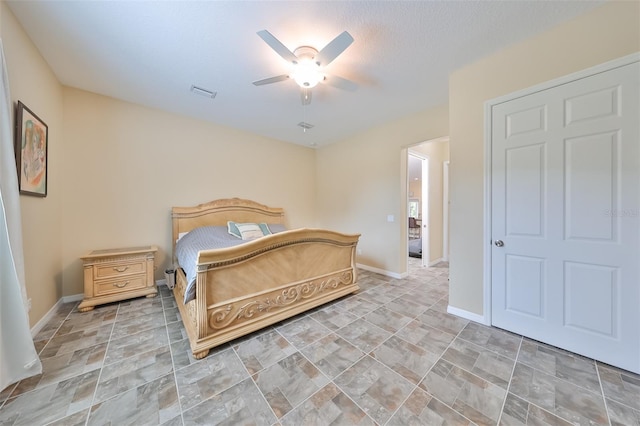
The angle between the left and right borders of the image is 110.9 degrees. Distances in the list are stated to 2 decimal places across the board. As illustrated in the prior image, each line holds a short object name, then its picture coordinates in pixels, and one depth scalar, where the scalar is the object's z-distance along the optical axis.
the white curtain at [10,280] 1.38
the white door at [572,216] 1.61
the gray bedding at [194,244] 1.87
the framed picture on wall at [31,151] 1.84
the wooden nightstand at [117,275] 2.54
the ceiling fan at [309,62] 1.66
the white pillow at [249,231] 3.44
